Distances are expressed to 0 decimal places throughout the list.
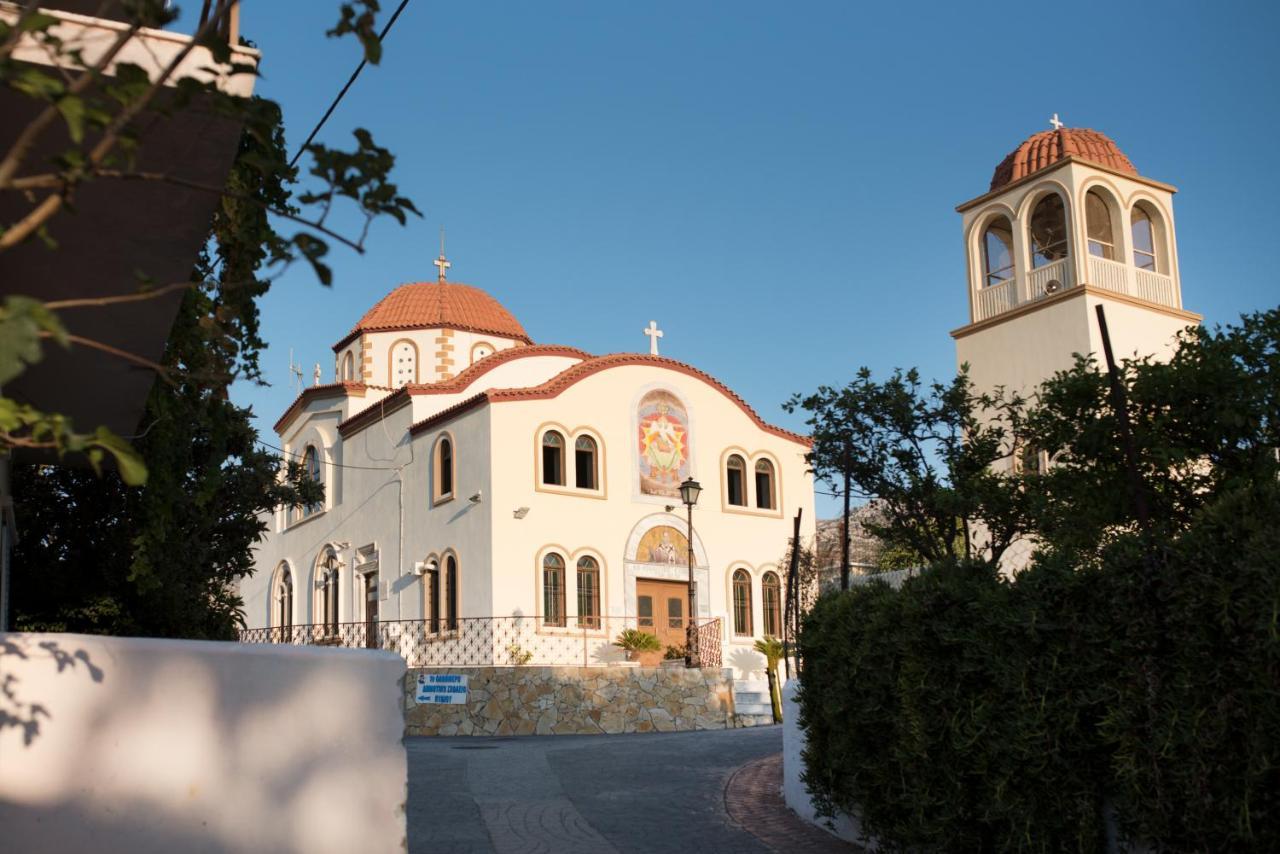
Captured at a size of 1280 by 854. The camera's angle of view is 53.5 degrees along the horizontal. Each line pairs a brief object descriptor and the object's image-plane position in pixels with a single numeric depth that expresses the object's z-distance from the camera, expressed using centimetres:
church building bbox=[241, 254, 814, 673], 2728
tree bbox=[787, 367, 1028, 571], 1625
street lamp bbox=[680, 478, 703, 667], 2309
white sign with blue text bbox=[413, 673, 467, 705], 2325
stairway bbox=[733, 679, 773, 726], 2438
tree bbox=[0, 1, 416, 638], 311
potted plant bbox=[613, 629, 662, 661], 2641
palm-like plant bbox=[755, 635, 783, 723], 2707
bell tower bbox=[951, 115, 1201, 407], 2658
